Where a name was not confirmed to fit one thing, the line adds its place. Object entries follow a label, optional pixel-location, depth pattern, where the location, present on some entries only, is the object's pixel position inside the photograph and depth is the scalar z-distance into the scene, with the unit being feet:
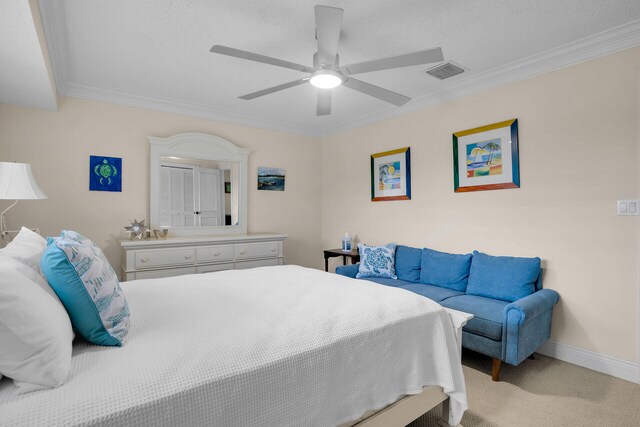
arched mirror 12.10
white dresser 10.38
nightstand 13.55
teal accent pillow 3.84
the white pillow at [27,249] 4.36
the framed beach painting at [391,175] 12.68
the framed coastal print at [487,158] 9.68
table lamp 7.33
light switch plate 7.58
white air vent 9.36
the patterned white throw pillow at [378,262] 11.75
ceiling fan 5.88
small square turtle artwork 10.92
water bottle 14.08
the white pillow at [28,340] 2.98
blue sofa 7.50
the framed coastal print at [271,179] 14.64
